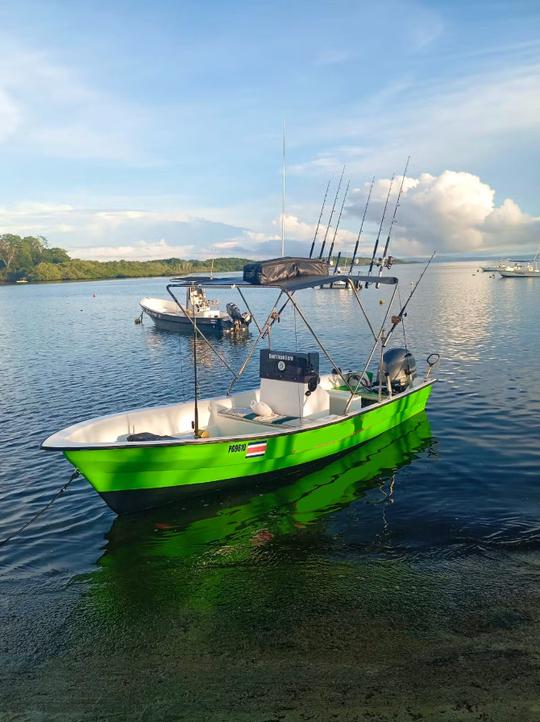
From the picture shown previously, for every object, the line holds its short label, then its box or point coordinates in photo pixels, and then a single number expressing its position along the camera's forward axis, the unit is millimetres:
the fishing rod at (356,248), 16939
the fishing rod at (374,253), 15502
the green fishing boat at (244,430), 10766
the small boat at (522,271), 108688
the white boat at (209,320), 43156
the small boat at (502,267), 118375
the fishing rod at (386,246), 15167
